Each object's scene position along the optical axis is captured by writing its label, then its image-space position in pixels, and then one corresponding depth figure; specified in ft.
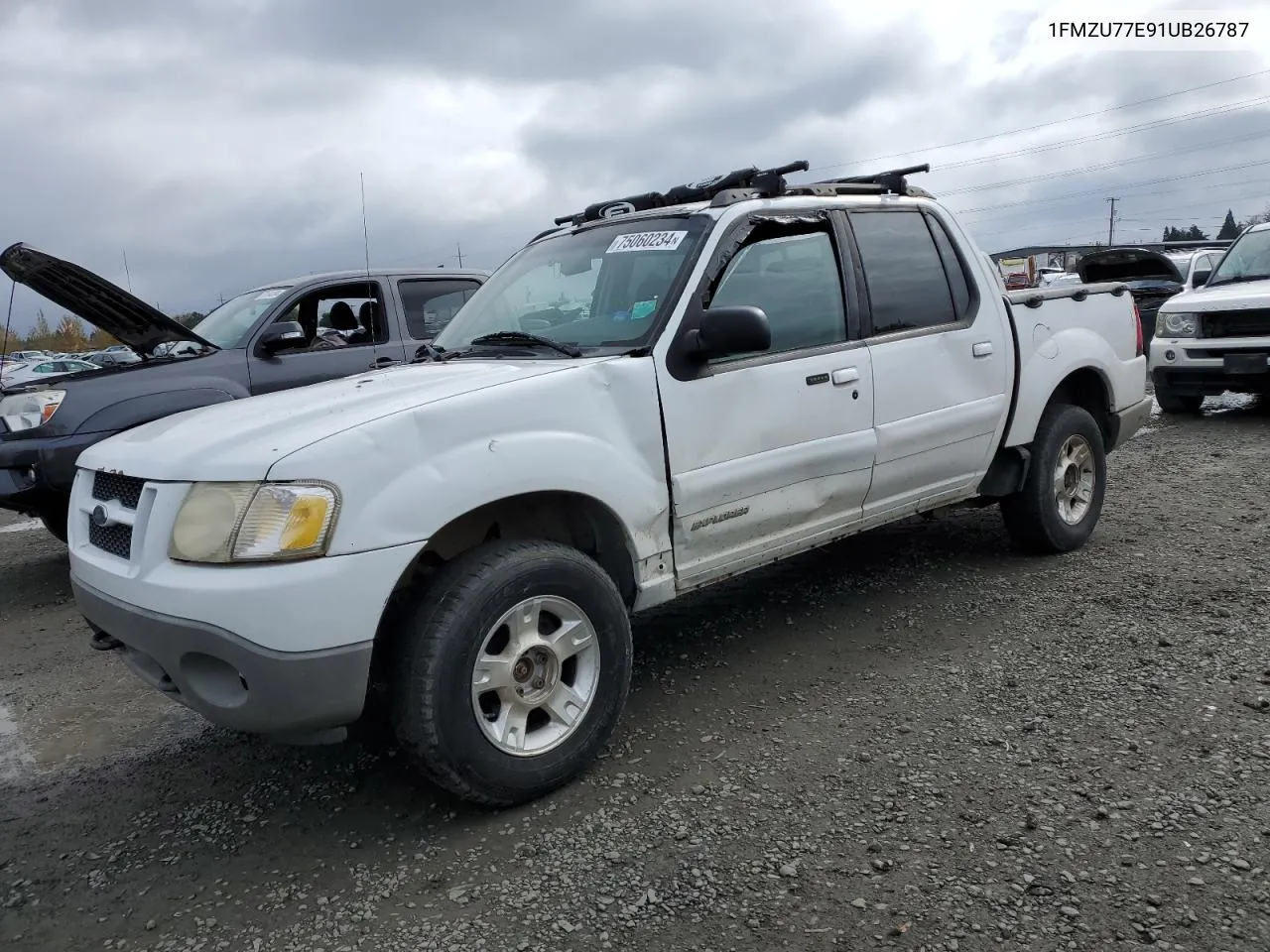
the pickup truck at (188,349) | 18.76
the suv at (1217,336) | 30.01
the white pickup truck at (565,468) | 8.96
